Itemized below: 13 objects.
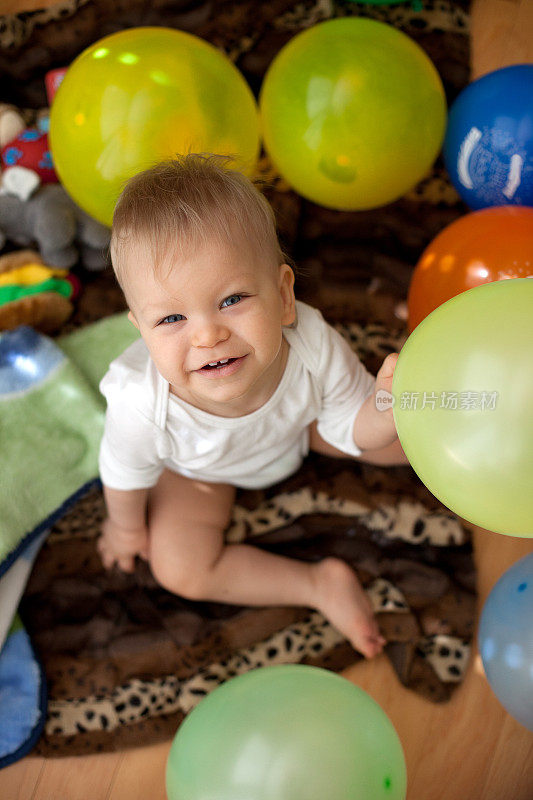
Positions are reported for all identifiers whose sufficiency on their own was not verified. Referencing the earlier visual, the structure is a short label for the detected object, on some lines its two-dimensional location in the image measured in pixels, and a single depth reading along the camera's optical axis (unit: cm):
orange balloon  108
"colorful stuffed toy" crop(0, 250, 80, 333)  133
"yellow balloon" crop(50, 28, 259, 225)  115
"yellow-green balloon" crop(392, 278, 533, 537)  66
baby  84
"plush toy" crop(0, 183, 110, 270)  137
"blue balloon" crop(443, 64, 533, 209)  123
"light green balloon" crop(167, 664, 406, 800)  82
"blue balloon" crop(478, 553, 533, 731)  95
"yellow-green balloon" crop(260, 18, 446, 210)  121
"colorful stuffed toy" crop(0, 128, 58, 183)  144
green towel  123
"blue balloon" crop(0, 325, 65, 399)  129
